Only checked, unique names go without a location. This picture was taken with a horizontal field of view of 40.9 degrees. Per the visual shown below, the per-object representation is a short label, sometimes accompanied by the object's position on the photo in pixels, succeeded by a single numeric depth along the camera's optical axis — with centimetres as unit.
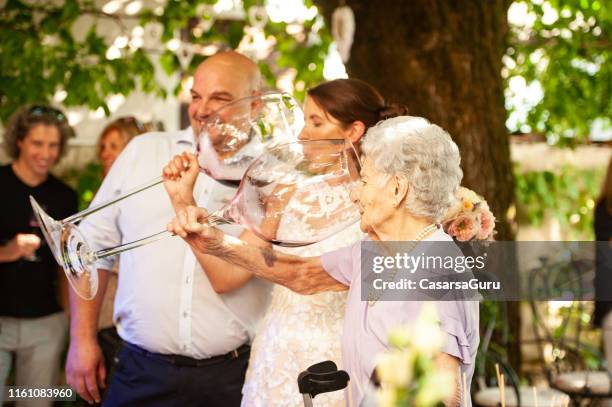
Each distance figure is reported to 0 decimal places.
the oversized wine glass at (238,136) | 183
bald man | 239
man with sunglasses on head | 323
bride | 217
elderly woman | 167
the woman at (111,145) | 361
